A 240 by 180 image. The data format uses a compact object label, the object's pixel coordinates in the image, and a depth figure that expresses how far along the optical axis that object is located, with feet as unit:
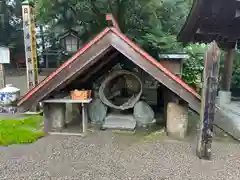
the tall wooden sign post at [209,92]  9.94
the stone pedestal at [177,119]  12.95
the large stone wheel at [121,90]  15.11
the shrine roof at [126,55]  11.55
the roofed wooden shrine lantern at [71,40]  35.08
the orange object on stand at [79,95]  13.34
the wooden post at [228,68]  20.01
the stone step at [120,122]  14.58
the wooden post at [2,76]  20.73
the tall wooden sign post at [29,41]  18.02
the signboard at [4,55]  19.97
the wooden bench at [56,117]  13.61
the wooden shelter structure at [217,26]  14.34
